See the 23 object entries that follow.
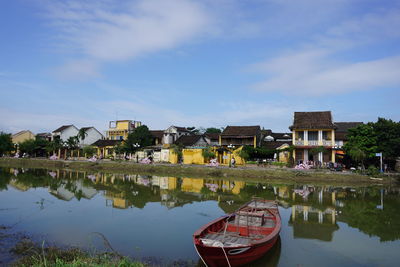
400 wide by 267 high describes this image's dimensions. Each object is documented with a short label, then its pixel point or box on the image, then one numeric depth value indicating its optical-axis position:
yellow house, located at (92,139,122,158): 56.72
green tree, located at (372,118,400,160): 29.42
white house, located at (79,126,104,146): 62.81
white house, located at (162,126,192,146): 51.88
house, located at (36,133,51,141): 66.50
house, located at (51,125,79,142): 63.41
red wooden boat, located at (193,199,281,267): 7.44
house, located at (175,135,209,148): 47.28
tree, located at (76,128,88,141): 58.94
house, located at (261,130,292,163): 38.31
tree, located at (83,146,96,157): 51.97
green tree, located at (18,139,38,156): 56.31
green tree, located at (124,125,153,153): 49.76
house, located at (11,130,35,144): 67.46
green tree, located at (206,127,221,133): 83.69
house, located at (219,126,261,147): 42.73
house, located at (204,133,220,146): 52.92
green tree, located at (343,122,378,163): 30.17
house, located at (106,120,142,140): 60.22
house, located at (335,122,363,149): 39.75
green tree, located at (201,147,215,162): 40.03
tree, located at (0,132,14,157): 56.31
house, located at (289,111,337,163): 35.59
